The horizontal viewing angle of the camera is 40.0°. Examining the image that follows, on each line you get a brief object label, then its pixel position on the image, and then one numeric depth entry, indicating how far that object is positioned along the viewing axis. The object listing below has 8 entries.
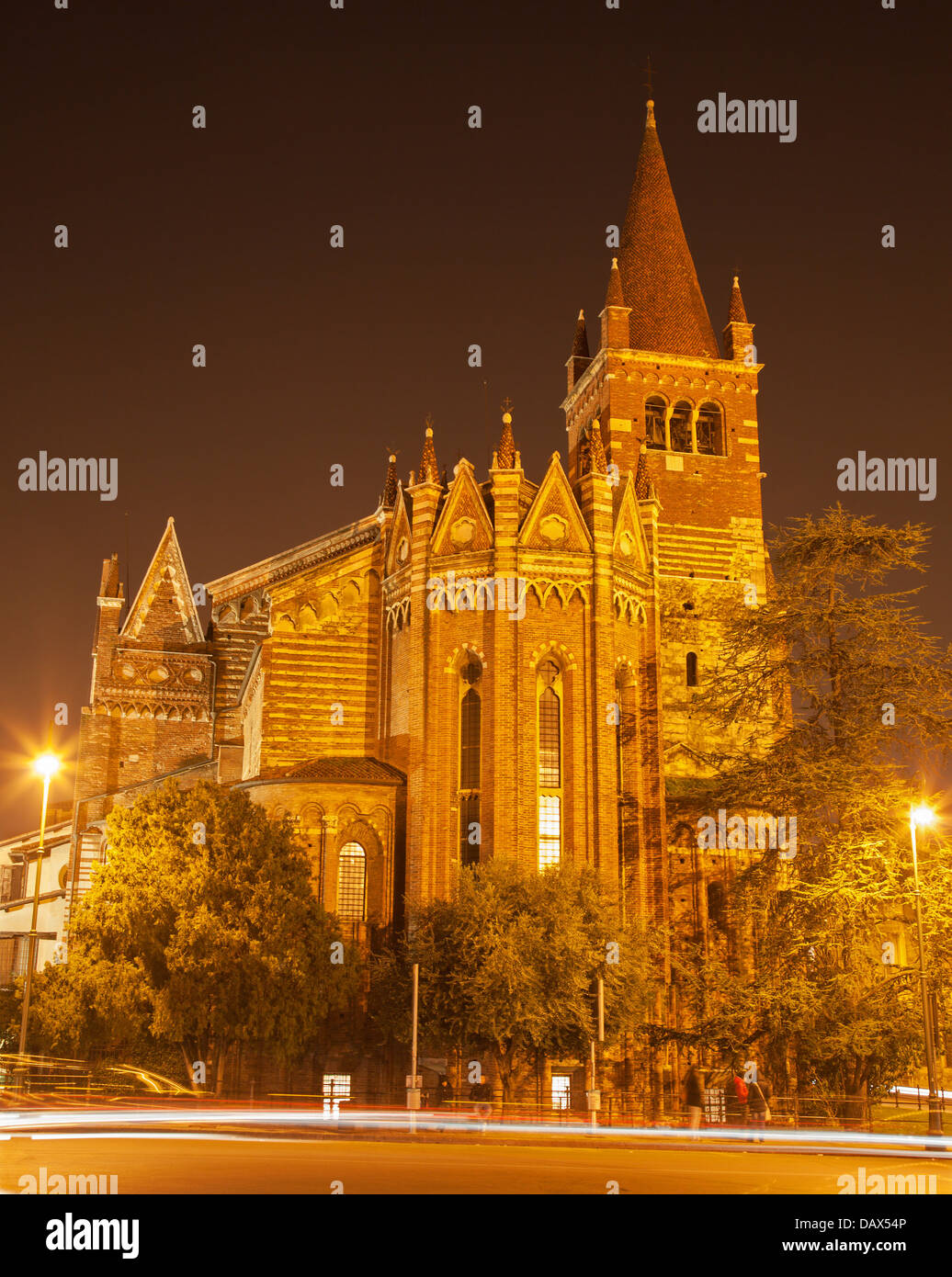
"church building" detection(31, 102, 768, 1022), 42.94
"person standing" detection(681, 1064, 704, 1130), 31.98
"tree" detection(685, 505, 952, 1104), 36.00
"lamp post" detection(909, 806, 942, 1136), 27.36
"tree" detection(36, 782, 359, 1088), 35.16
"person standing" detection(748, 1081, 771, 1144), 26.91
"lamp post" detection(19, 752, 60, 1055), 31.31
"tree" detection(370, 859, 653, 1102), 36.31
